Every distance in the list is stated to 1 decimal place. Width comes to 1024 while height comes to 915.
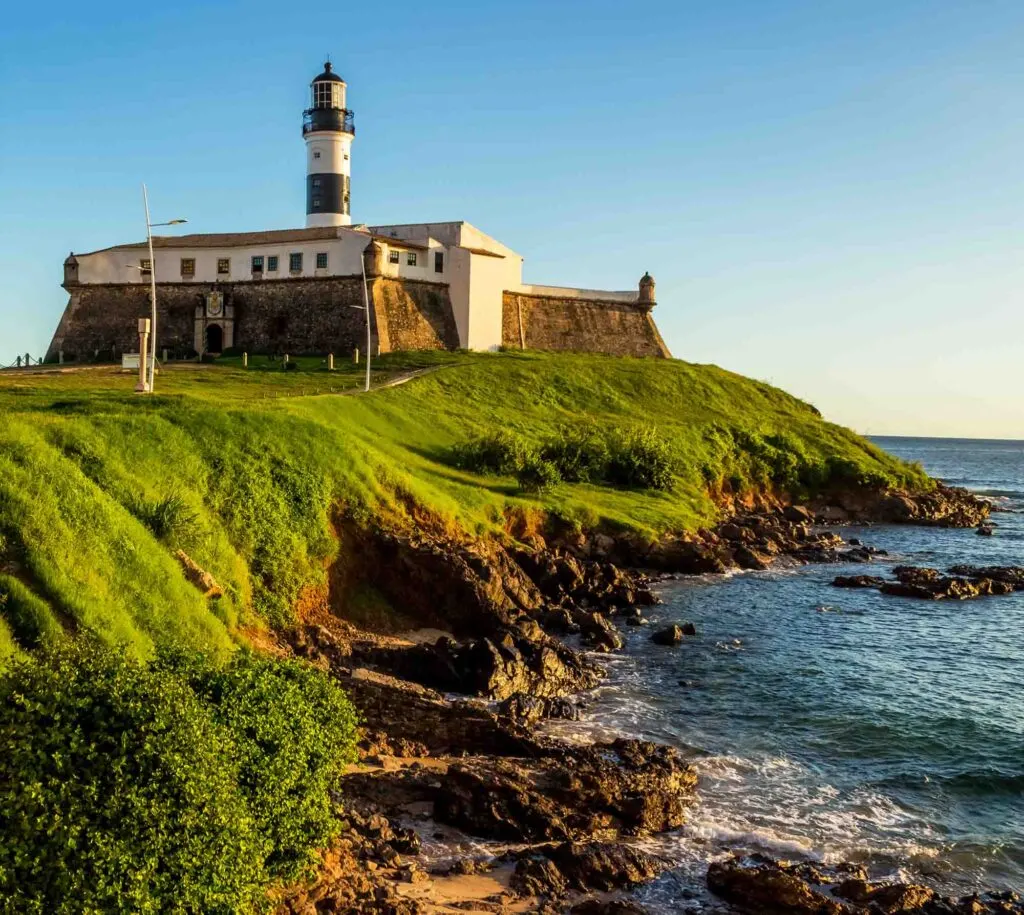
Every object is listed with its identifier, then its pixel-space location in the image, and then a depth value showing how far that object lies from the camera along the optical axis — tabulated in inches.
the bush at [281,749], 572.4
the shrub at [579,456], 2182.6
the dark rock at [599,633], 1337.4
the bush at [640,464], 2265.0
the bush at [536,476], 1941.4
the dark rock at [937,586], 1790.1
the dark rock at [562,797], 756.0
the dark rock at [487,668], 1092.5
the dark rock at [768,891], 658.2
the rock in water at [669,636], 1375.5
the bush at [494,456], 1987.0
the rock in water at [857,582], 1854.1
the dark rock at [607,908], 641.6
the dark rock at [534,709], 1016.9
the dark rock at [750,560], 1998.0
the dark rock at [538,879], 666.2
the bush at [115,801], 463.5
